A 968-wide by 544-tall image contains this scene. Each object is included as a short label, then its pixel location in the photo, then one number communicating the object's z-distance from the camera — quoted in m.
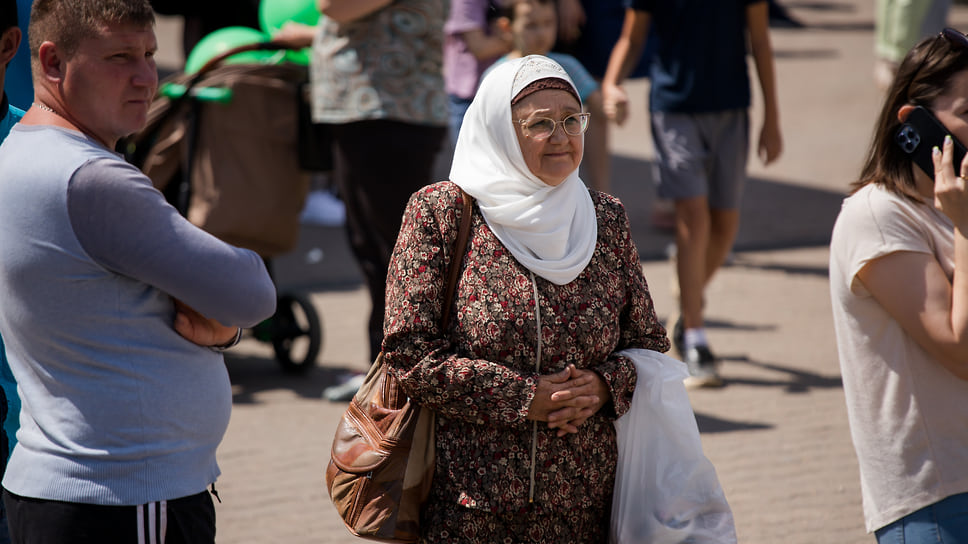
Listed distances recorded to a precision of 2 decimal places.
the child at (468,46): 12.82
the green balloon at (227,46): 12.02
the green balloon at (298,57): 11.91
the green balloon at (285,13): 11.96
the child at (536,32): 11.82
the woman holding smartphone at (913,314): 5.49
